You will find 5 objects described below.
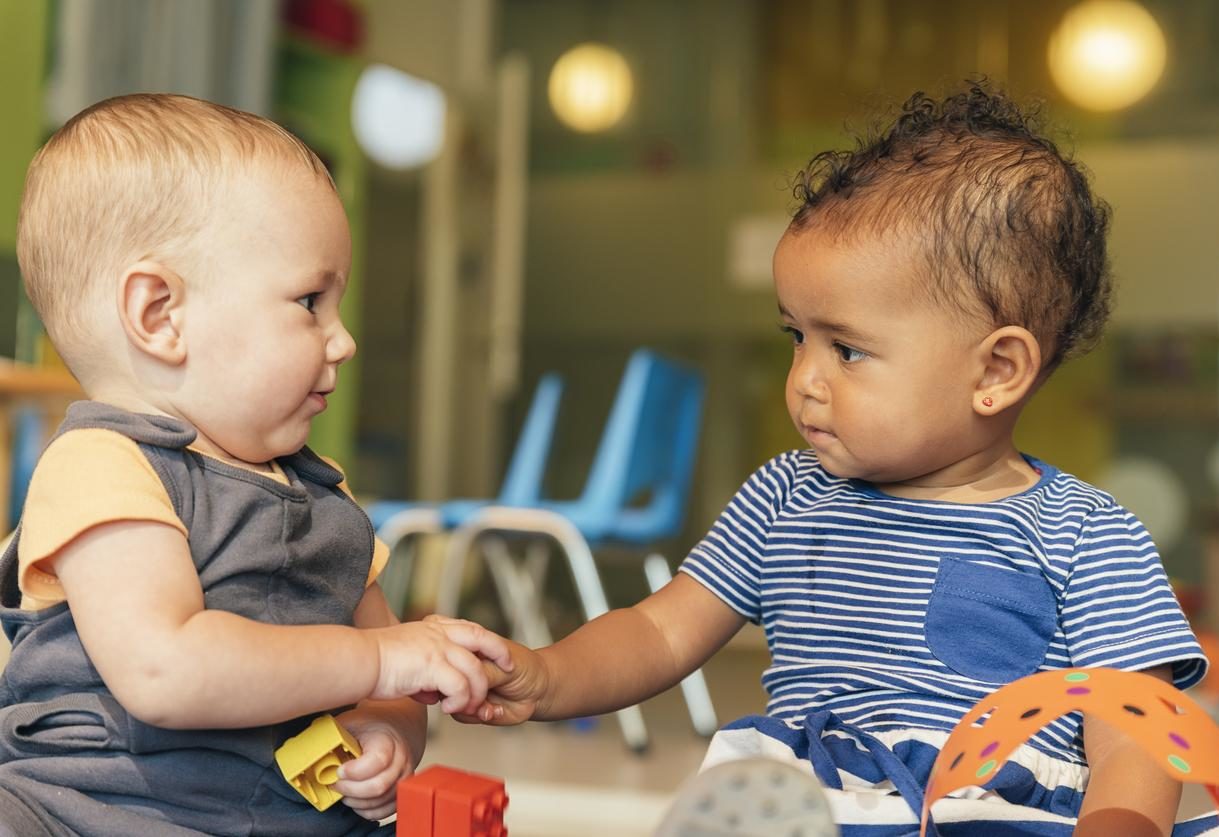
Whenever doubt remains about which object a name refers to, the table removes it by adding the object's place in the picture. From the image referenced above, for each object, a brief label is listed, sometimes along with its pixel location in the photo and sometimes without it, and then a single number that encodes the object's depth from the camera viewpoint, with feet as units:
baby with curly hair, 2.61
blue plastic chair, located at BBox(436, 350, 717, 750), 8.82
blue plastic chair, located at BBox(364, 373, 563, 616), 9.36
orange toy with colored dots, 1.90
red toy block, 1.93
